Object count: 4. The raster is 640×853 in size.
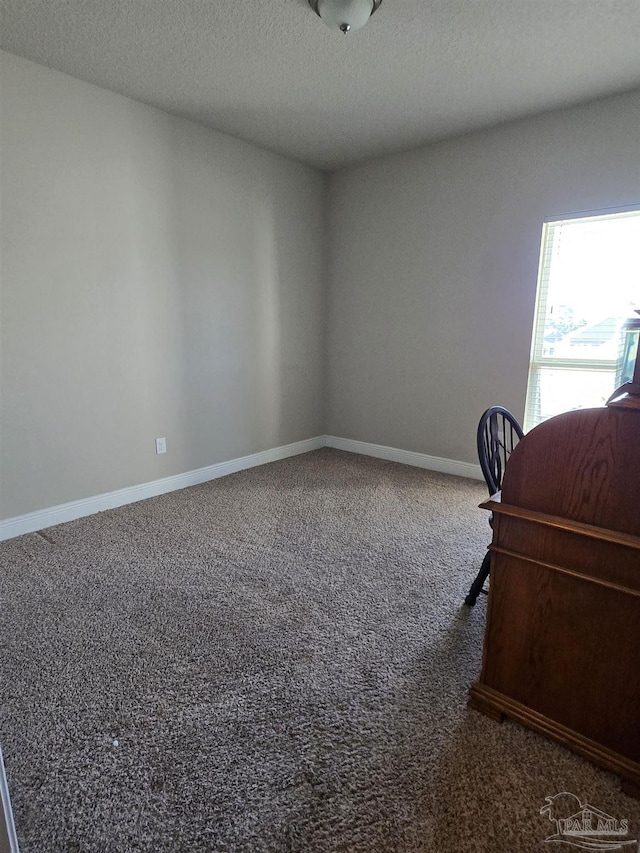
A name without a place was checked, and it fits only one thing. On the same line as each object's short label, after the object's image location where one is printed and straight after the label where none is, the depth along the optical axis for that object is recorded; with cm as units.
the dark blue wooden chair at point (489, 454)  191
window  291
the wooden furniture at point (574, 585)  115
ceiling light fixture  190
